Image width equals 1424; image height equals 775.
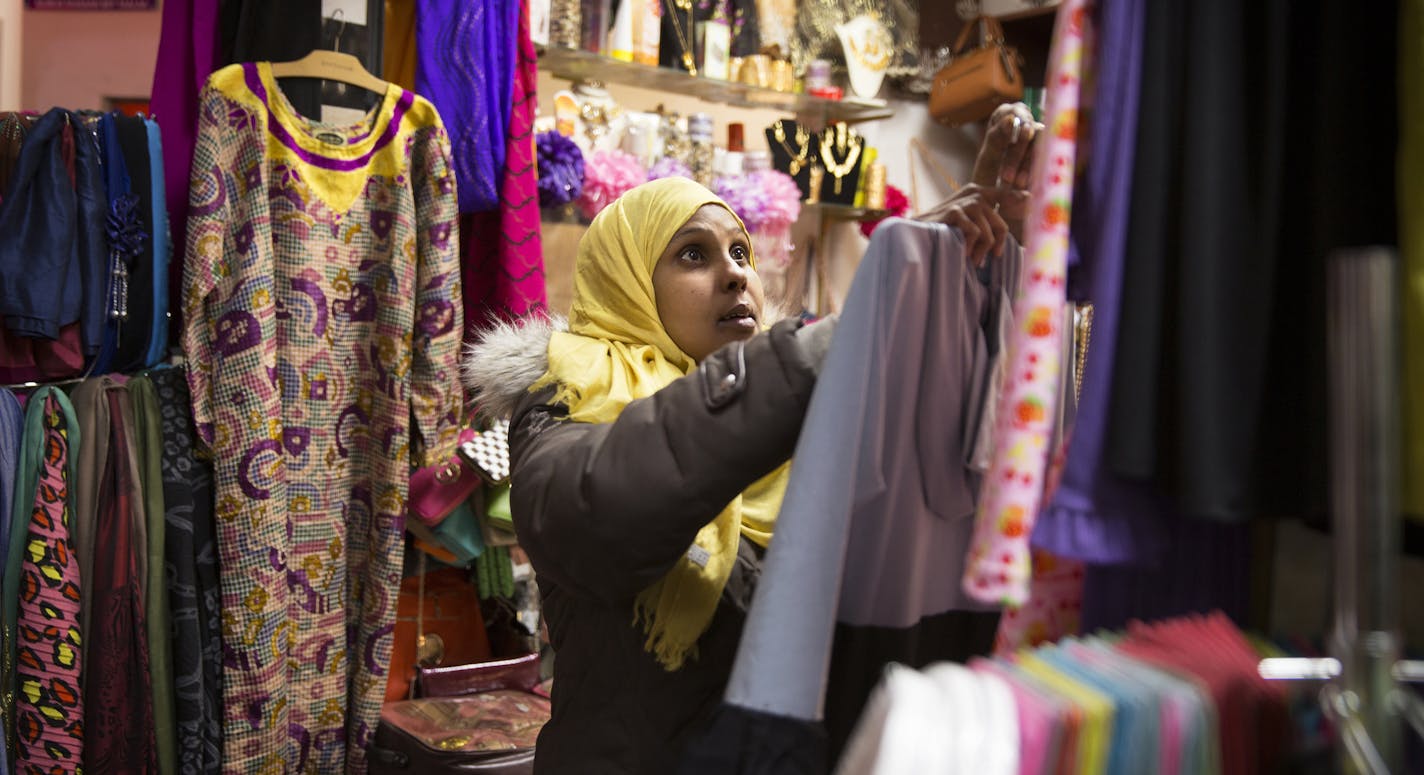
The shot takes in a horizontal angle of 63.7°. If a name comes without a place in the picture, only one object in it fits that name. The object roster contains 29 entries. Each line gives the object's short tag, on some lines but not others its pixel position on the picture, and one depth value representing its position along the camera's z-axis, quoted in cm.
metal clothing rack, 62
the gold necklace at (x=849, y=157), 367
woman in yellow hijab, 102
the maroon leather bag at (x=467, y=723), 241
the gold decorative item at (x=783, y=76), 359
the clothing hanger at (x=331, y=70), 248
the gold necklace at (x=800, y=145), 354
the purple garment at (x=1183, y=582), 88
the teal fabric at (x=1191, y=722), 69
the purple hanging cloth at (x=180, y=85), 242
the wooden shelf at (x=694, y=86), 323
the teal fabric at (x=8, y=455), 207
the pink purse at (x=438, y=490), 263
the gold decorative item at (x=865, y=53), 377
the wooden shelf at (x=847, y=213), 386
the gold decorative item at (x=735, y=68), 353
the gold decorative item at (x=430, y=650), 281
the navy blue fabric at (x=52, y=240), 212
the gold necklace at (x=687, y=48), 336
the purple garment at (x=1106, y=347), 77
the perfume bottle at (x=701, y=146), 330
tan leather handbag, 362
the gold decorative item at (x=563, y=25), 308
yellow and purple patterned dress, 234
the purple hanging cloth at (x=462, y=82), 265
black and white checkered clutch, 258
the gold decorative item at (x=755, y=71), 353
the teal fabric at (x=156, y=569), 227
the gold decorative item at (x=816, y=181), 365
